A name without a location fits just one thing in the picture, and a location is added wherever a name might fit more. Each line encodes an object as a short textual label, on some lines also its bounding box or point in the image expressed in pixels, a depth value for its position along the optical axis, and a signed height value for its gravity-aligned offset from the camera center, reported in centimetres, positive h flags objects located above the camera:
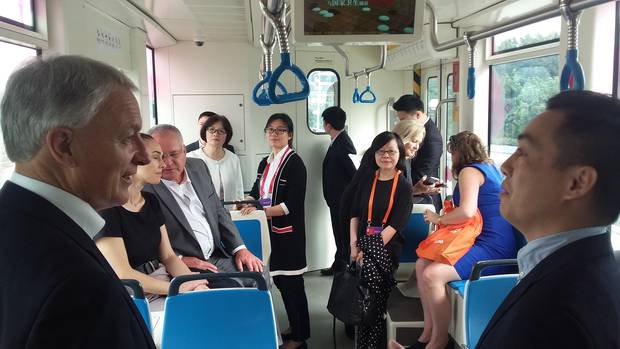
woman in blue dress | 283 -62
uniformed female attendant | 347 -77
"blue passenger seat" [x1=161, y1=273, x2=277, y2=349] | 186 -74
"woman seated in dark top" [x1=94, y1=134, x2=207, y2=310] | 189 -44
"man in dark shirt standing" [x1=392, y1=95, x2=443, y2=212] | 415 -9
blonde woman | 379 -9
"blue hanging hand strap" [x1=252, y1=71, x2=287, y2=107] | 197 +23
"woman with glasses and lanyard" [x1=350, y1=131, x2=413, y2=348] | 305 -59
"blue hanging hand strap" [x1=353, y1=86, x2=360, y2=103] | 423 +33
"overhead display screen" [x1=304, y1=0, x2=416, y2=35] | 173 +44
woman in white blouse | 414 -19
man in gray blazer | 231 -41
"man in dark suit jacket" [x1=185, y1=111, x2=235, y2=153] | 439 -4
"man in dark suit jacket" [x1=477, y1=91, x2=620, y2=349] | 86 -21
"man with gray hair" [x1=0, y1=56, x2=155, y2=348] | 73 -11
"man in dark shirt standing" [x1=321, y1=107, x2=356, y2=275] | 416 -26
